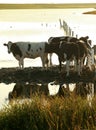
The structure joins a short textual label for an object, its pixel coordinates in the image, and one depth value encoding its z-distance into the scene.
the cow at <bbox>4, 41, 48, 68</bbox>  18.40
